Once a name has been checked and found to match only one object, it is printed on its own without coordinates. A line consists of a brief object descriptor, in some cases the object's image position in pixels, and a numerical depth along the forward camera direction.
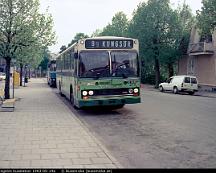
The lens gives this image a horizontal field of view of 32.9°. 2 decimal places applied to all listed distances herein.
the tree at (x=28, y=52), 22.00
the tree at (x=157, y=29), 42.06
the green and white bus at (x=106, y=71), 15.00
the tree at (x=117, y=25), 64.44
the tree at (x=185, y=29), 43.47
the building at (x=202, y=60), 37.56
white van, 33.03
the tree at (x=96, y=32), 89.87
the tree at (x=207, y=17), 28.19
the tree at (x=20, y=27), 21.08
